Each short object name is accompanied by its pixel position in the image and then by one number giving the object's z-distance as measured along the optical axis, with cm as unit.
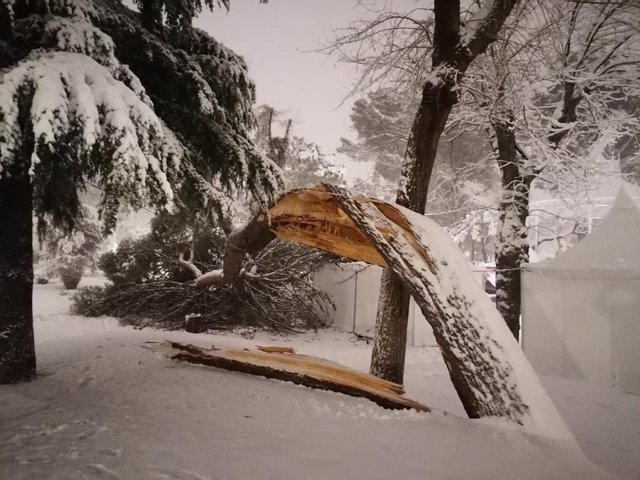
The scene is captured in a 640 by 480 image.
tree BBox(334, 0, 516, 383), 452
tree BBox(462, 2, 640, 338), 682
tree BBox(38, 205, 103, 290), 1652
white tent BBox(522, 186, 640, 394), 589
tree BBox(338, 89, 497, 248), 884
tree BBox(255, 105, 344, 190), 1286
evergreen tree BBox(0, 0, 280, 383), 277
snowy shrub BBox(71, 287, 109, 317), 989
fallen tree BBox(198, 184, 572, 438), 288
